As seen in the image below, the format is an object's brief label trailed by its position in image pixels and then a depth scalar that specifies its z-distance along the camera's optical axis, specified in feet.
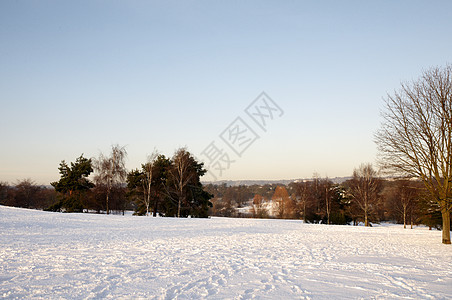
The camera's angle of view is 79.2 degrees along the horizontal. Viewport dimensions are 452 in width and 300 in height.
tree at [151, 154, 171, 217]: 118.01
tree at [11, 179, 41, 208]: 173.17
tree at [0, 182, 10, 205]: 163.14
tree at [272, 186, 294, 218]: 216.95
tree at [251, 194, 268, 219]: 217.68
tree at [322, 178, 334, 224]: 134.50
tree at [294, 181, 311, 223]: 142.31
